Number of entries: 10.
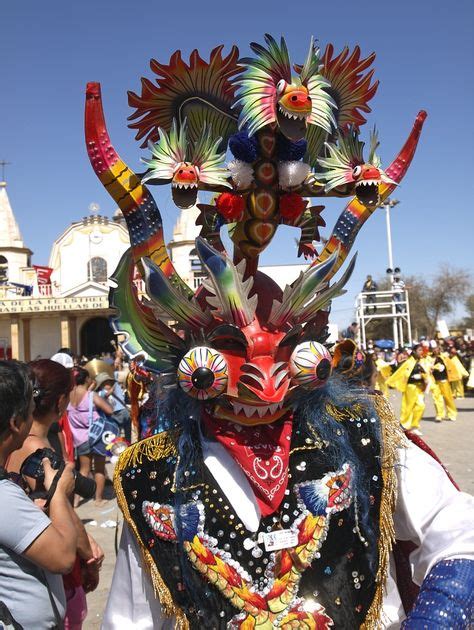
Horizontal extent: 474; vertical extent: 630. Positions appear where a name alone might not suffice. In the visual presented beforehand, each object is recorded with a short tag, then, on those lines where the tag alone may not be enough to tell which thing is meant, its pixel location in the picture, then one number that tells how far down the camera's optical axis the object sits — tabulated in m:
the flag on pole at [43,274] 30.03
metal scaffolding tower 21.20
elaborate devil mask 1.81
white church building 27.04
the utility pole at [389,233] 27.15
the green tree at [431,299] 40.50
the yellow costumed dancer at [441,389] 11.81
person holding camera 1.61
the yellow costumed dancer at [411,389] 10.72
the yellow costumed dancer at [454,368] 12.45
